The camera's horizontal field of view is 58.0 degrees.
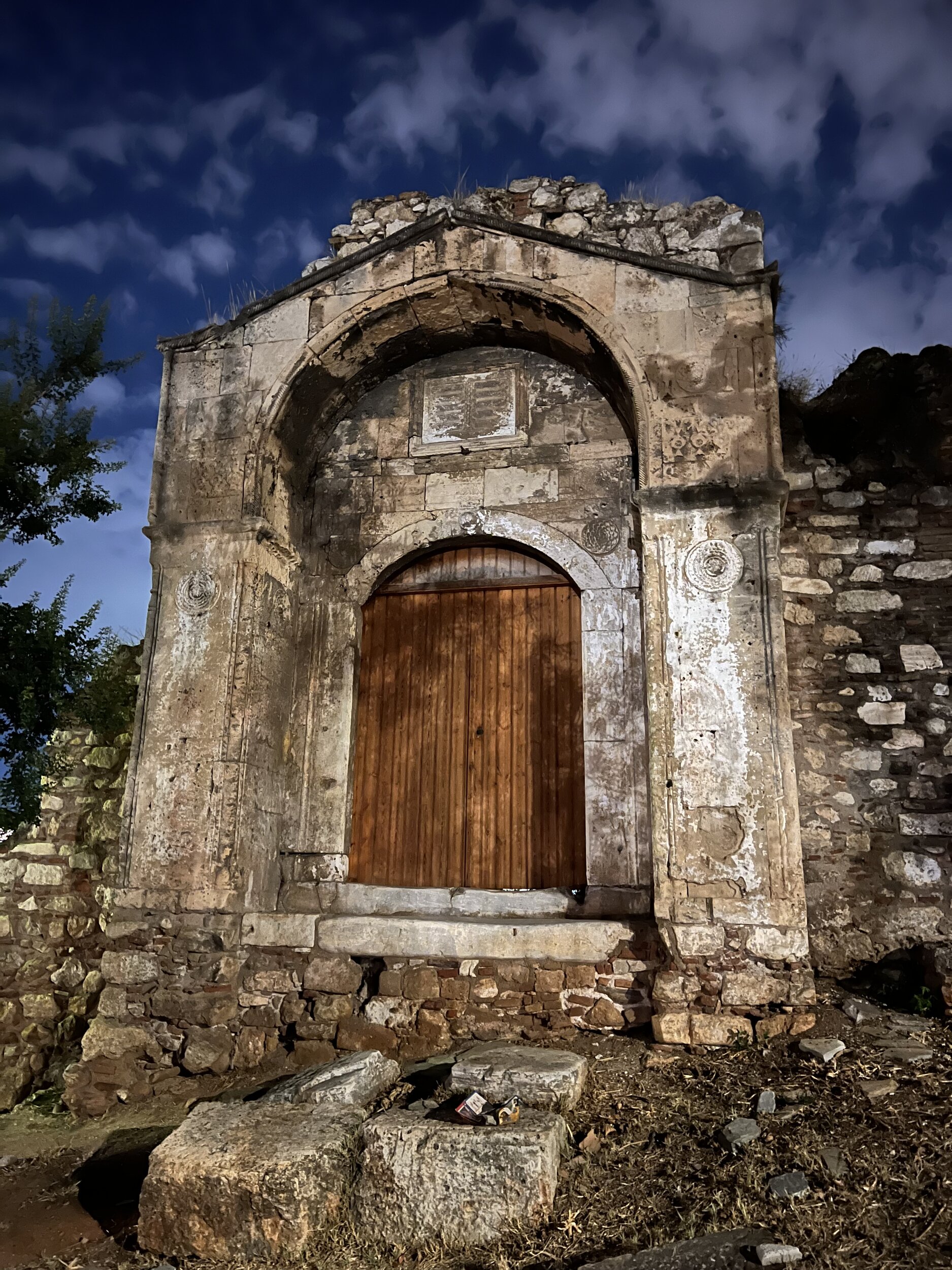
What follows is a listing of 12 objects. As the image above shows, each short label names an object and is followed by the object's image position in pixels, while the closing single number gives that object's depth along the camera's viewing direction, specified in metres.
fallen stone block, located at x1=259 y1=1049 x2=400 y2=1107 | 3.61
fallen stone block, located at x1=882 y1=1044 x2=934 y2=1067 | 3.57
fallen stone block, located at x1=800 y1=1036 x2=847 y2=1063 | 3.66
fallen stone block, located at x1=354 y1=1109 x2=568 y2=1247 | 2.86
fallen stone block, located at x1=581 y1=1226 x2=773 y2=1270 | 2.43
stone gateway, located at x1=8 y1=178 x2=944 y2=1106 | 4.43
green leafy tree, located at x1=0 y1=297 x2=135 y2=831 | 5.65
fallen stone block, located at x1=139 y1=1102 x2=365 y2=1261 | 2.96
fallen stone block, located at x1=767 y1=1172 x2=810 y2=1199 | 2.70
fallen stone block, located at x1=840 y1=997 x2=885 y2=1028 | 4.03
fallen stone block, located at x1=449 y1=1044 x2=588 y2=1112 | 3.44
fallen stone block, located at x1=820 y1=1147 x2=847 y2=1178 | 2.81
